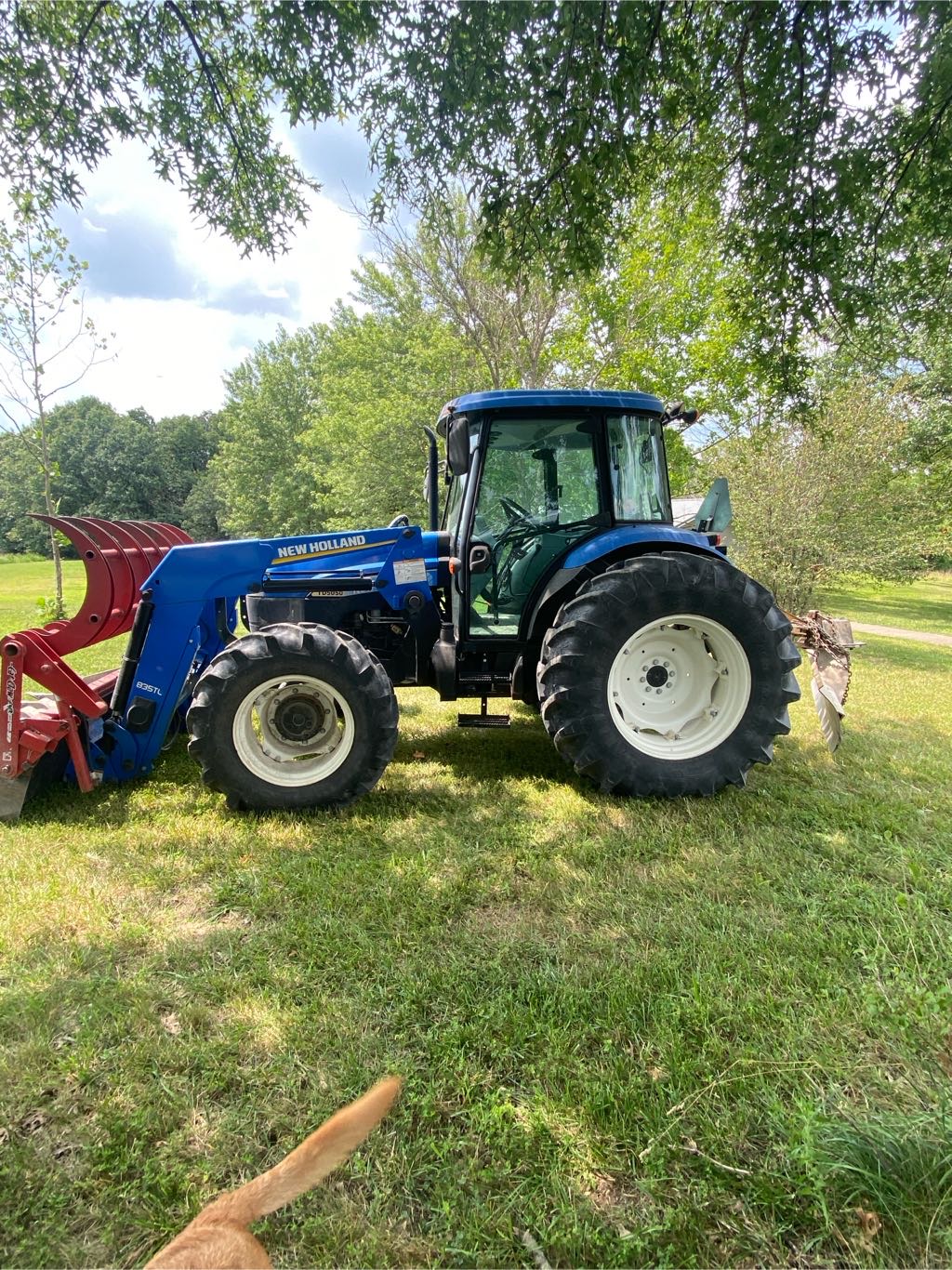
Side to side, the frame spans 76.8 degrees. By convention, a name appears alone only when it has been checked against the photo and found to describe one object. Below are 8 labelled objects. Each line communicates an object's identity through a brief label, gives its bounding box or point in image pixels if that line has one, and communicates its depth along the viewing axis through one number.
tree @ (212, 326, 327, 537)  26.67
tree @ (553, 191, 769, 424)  10.39
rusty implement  4.07
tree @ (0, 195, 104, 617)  8.08
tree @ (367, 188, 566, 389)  10.94
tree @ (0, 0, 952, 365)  2.85
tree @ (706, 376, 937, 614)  9.34
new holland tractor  3.13
